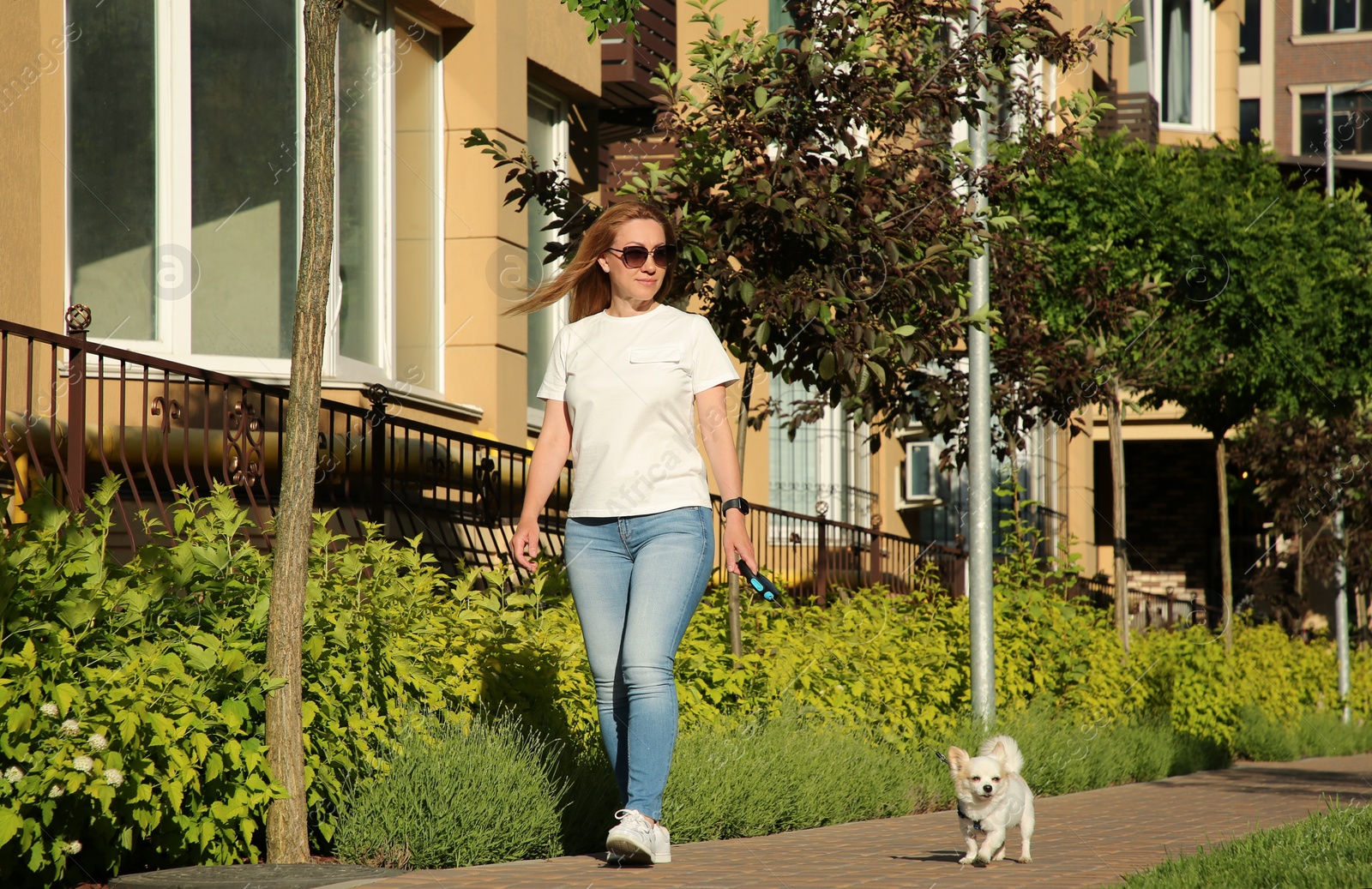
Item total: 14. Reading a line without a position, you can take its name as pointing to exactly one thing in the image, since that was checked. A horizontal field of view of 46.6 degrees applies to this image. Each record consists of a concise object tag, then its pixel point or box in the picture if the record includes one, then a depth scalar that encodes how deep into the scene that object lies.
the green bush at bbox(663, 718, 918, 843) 6.48
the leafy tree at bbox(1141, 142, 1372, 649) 17.11
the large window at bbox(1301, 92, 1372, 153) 48.94
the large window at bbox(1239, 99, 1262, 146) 50.62
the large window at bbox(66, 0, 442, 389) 9.61
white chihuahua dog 5.80
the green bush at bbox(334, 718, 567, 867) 5.59
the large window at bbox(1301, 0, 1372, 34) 49.81
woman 5.25
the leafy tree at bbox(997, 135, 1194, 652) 14.90
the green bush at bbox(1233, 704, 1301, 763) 15.38
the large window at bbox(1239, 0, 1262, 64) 50.72
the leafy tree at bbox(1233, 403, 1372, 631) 23.52
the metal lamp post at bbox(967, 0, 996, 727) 10.60
